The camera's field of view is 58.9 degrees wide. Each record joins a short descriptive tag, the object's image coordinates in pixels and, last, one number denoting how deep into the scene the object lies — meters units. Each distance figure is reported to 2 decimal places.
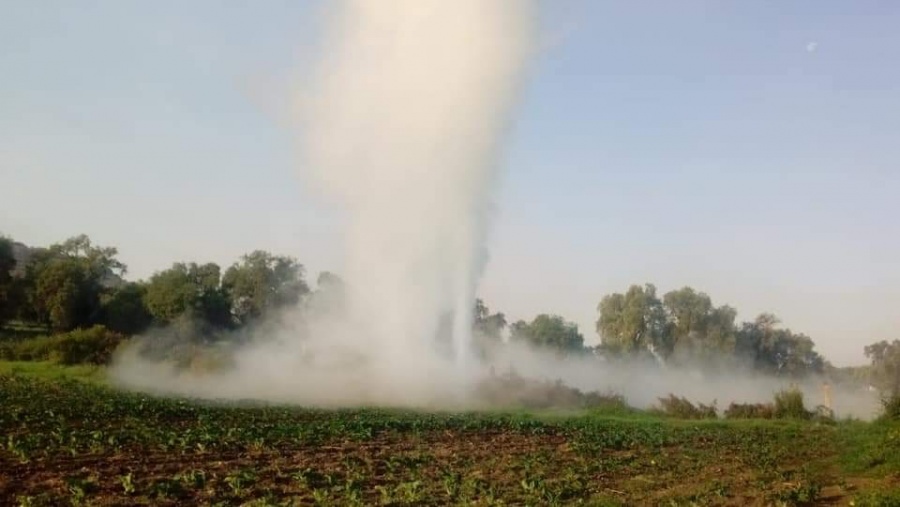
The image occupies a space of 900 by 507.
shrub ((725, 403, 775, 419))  50.16
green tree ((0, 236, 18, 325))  73.25
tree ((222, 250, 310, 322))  93.75
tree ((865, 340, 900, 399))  96.59
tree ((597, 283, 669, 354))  100.00
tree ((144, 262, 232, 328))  78.38
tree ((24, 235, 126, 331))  73.50
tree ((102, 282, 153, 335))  77.56
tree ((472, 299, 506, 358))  76.12
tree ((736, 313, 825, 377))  102.12
